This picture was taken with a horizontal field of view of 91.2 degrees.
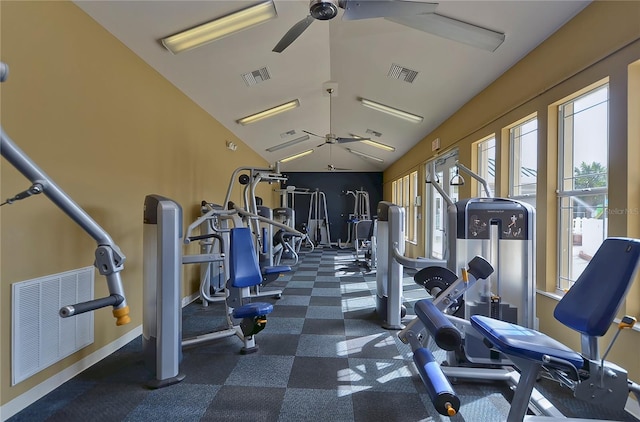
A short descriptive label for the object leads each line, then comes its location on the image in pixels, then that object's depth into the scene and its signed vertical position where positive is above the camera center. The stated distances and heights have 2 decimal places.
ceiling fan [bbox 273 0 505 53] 2.18 +1.48
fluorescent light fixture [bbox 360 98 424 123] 5.30 +1.77
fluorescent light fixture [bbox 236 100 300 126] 5.47 +1.77
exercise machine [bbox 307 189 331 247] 10.94 -0.26
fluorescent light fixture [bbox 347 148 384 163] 9.45 +1.80
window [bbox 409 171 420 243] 7.44 +0.15
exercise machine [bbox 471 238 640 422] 1.40 -0.61
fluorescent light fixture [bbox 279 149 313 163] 9.64 +1.80
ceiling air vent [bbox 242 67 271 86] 4.02 +1.80
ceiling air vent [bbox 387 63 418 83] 3.92 +1.81
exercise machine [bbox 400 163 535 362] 2.34 -0.35
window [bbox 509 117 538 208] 3.25 +0.60
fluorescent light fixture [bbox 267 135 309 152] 7.94 +1.79
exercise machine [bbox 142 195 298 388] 2.25 -0.61
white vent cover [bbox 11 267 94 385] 1.90 -0.75
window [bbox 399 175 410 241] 8.51 +0.43
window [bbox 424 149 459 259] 5.82 +0.07
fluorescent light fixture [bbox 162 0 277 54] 2.87 +1.75
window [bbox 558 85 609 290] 2.41 +0.31
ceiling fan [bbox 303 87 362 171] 5.15 +1.61
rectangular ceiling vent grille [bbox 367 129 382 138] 7.01 +1.83
